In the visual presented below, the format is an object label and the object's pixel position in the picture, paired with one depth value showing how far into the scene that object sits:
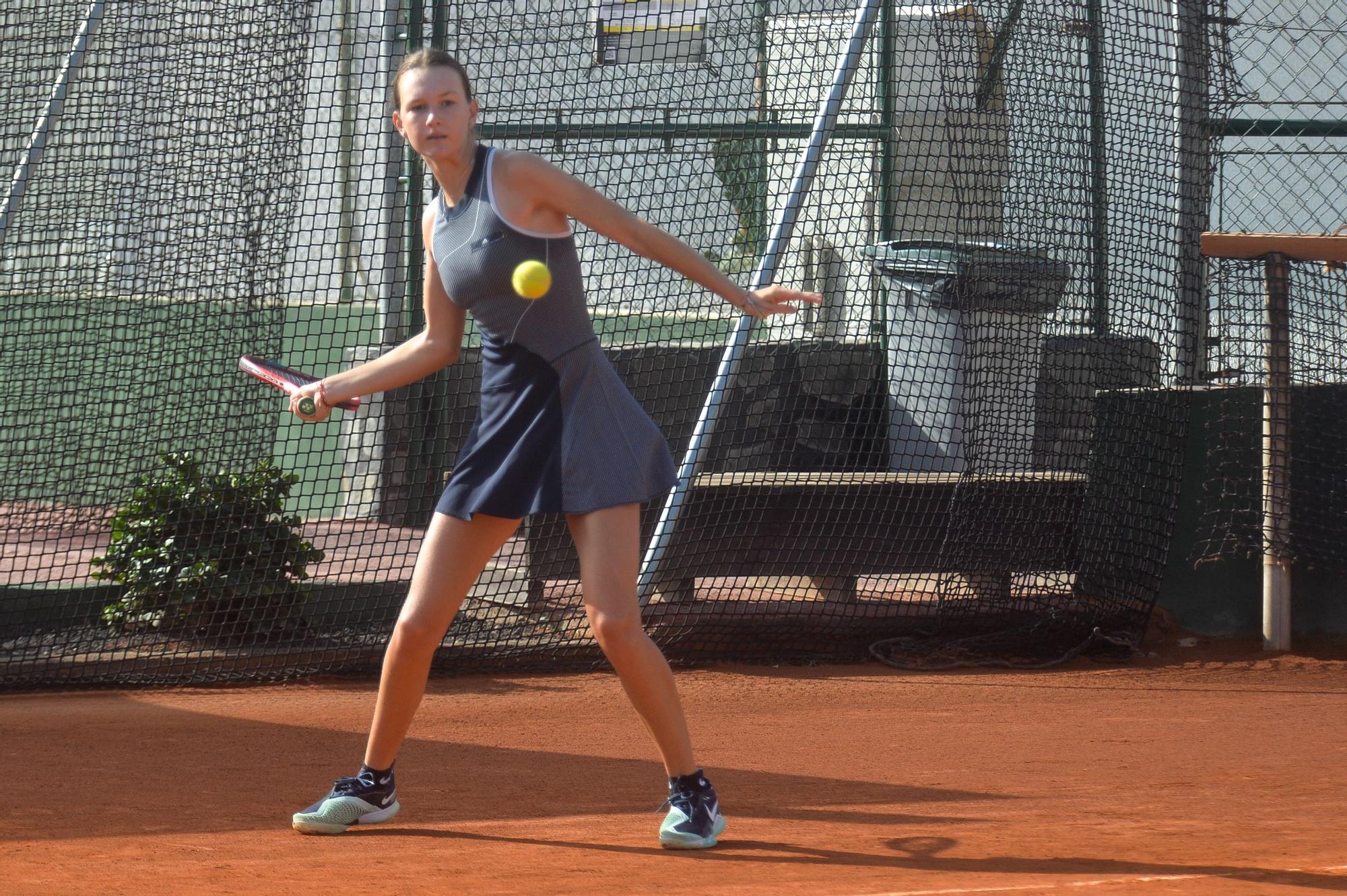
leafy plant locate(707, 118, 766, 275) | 15.32
